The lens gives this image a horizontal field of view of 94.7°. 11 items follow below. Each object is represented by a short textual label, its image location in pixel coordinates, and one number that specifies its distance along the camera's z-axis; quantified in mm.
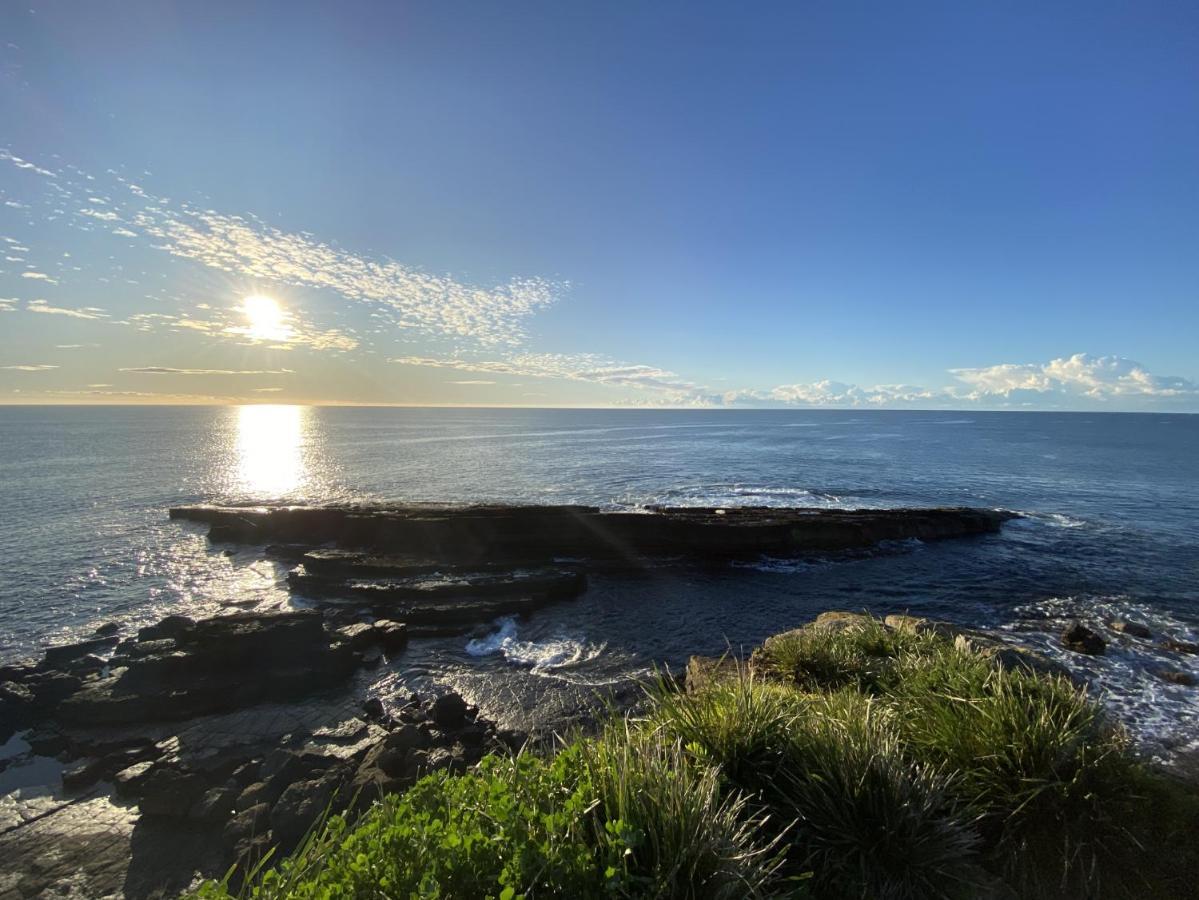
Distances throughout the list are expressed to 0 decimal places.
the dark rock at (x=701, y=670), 10539
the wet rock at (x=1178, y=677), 14391
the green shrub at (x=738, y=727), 5410
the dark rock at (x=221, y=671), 15172
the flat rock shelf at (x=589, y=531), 32000
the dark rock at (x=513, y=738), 13516
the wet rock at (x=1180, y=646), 16594
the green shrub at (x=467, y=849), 3443
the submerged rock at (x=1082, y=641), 16812
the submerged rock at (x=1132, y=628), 18141
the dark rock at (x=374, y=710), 15117
